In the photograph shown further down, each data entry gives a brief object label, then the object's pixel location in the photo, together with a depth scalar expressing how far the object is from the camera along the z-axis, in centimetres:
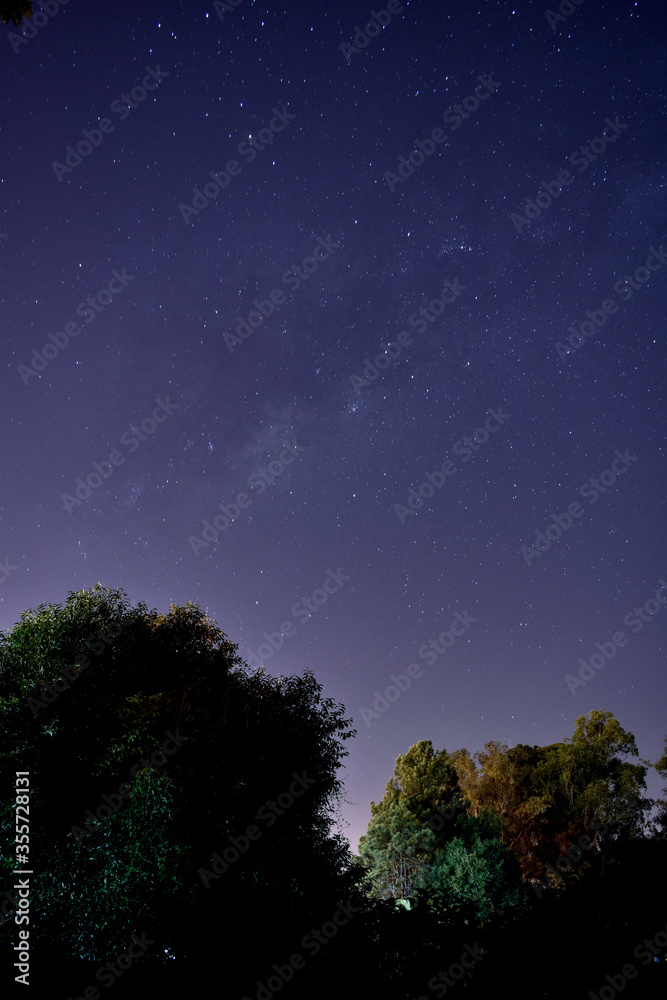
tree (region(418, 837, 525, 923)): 3031
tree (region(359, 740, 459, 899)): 3959
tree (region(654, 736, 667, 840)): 3697
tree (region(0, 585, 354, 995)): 1046
